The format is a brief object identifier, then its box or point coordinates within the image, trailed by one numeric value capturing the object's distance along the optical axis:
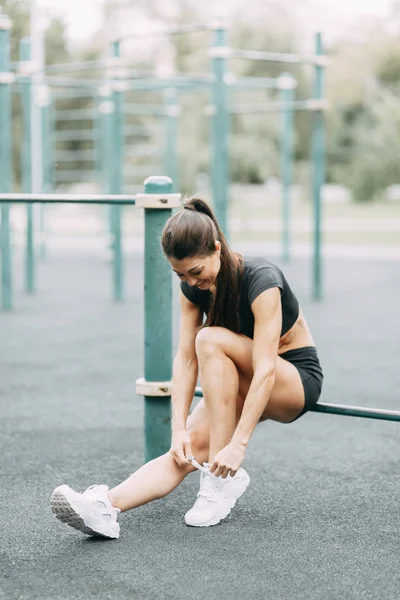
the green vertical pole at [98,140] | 13.85
